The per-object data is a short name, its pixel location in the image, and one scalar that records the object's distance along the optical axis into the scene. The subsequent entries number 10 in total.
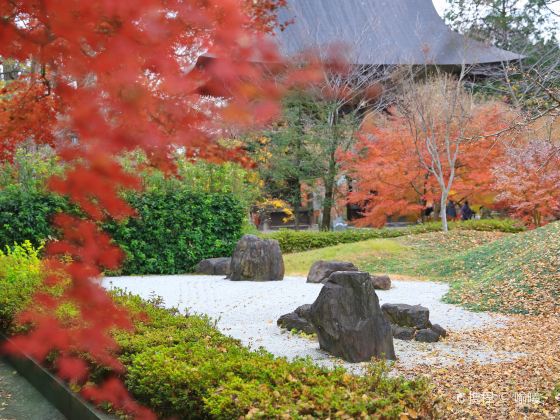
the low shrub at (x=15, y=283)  5.82
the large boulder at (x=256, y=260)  11.07
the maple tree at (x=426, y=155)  17.19
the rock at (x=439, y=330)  6.23
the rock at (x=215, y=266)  12.05
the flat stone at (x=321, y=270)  10.62
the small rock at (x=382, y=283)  10.10
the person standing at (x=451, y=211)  21.62
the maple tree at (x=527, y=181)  15.39
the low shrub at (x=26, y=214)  10.98
